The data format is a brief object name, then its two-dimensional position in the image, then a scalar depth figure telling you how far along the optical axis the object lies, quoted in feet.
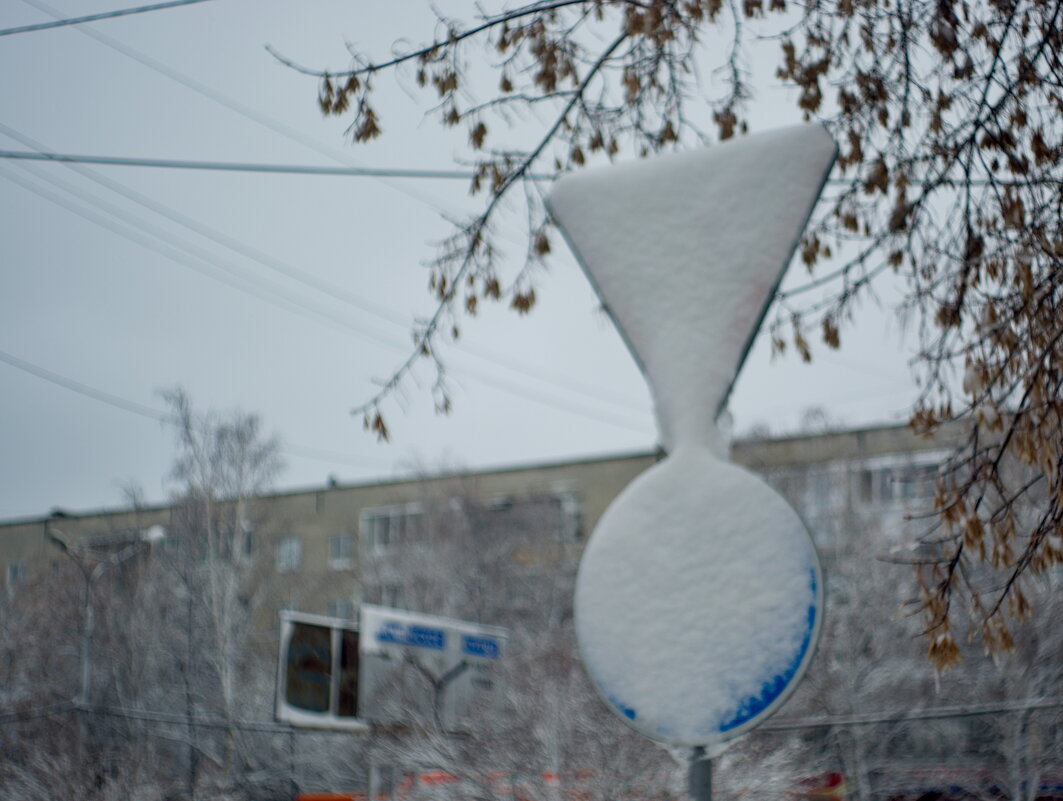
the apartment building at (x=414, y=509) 107.45
